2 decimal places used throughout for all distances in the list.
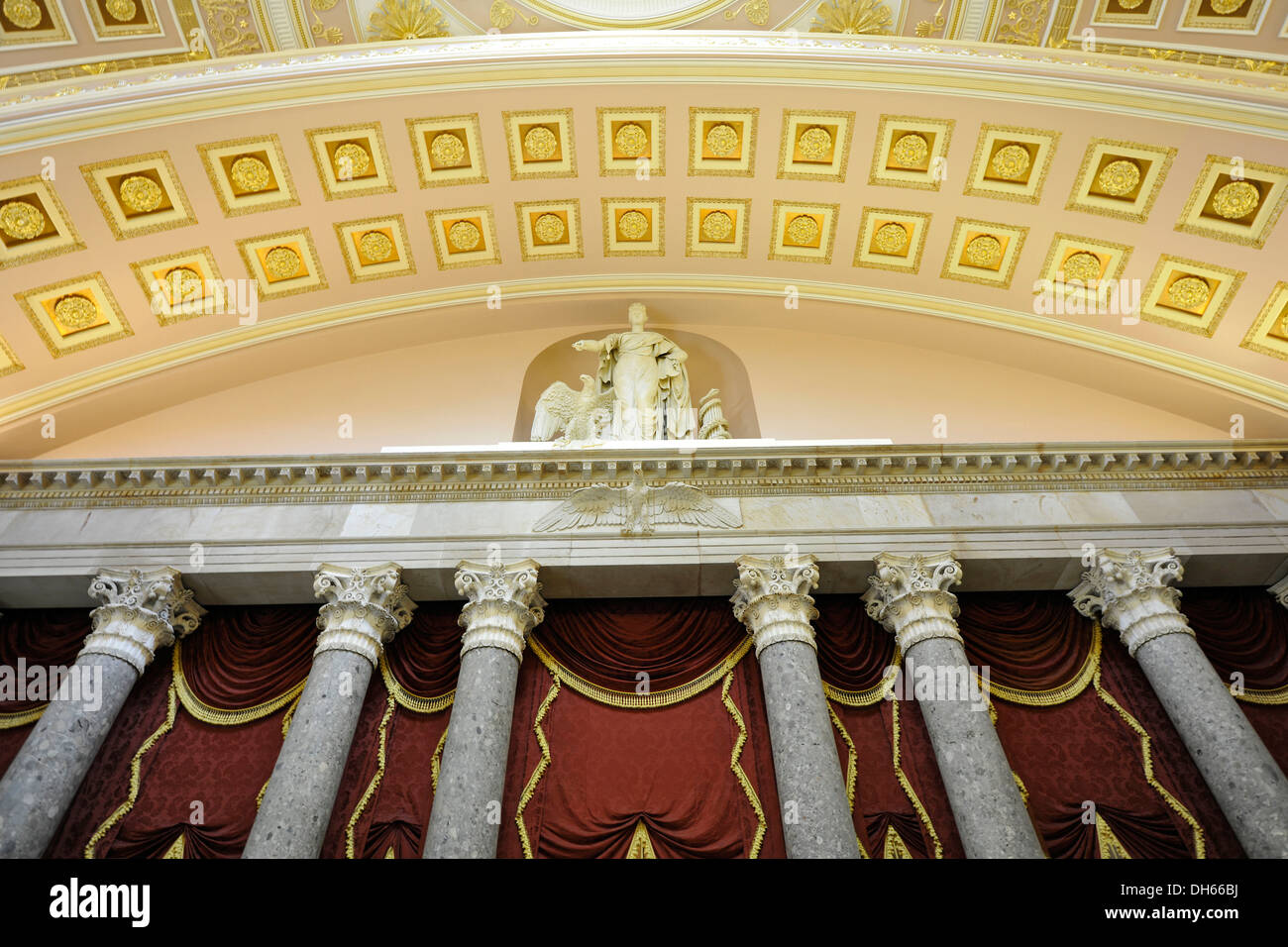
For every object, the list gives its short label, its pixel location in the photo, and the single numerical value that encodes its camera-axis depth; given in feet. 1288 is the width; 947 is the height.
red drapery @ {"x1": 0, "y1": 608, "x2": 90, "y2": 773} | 26.53
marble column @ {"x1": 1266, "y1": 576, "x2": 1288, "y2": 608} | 26.76
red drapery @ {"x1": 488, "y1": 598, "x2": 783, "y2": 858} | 22.84
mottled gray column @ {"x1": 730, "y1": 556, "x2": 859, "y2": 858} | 20.89
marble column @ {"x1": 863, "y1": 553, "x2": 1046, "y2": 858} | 20.86
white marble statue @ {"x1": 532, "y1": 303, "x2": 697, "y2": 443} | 32.01
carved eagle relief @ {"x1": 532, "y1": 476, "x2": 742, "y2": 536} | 27.27
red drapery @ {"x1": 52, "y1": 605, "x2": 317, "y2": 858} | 22.81
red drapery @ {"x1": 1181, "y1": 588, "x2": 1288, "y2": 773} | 24.82
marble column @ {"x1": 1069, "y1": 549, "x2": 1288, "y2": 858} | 20.81
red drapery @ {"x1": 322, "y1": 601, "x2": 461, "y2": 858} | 22.85
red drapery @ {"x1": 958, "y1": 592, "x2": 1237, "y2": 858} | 22.50
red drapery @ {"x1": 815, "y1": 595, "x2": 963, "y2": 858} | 22.70
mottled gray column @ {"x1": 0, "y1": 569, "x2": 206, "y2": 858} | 21.24
